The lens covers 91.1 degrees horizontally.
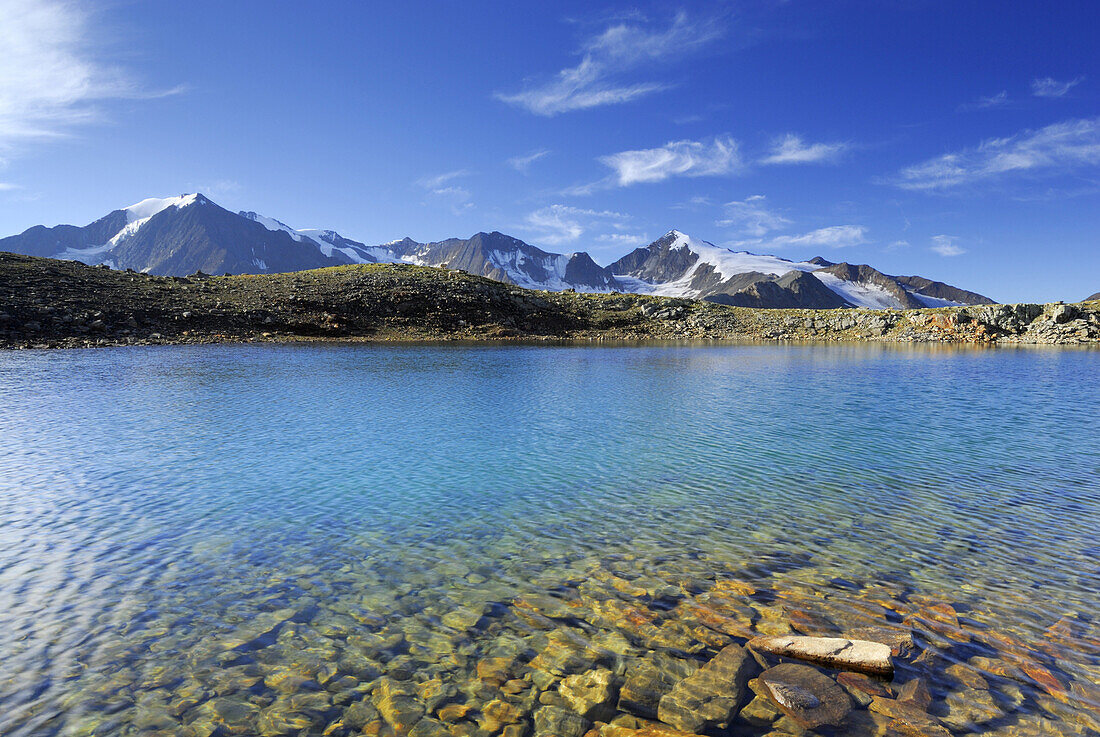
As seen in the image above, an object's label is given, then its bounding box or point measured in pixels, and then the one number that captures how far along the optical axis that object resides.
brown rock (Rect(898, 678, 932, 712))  7.23
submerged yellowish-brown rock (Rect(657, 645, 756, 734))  6.94
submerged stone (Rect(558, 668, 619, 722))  7.15
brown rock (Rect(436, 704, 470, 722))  6.99
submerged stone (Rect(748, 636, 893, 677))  7.77
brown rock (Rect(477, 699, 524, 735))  6.88
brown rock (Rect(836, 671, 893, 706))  7.30
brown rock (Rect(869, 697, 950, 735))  6.77
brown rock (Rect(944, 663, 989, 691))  7.58
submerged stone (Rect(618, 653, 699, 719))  7.24
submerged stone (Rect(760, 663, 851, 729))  6.99
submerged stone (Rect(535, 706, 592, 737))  6.82
